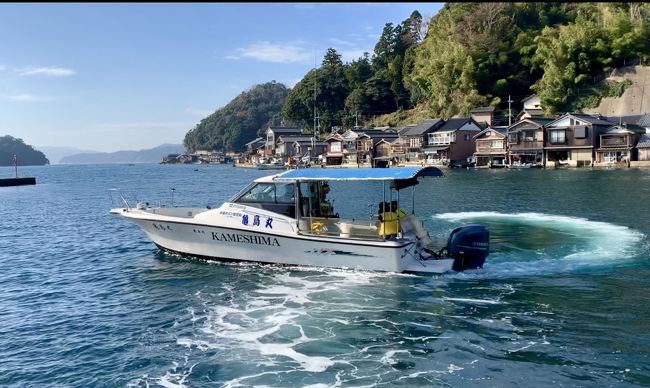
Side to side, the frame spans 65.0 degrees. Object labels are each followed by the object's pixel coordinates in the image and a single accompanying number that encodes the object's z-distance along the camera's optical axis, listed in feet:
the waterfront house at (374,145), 307.58
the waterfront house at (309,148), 356.83
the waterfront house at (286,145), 384.88
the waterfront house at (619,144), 212.84
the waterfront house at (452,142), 270.05
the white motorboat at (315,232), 52.70
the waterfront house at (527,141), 236.63
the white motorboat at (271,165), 357.28
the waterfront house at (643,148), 210.18
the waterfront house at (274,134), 419.31
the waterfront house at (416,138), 278.05
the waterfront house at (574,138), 220.43
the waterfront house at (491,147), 251.19
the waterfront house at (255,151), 430.61
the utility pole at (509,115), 276.47
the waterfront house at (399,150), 286.66
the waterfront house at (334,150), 334.85
